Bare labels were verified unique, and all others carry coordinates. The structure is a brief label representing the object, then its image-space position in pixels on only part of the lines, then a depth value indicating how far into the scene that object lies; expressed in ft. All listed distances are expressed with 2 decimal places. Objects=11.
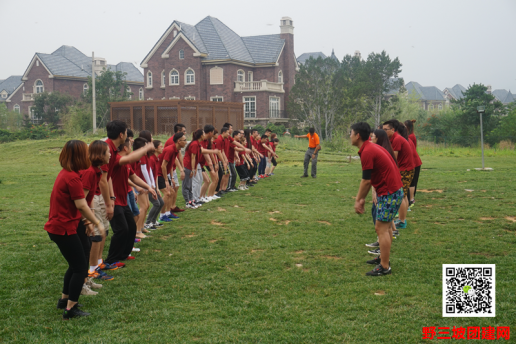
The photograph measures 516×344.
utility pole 117.39
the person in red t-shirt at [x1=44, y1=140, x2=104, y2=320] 14.75
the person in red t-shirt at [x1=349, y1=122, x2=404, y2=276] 18.90
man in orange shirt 56.90
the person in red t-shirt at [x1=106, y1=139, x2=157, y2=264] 20.97
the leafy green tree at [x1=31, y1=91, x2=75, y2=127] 164.55
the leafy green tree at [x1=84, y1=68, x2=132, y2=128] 150.71
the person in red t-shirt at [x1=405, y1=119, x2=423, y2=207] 33.91
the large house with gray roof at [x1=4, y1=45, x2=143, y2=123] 182.39
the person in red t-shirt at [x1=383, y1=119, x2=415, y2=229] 27.09
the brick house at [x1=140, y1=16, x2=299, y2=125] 151.12
